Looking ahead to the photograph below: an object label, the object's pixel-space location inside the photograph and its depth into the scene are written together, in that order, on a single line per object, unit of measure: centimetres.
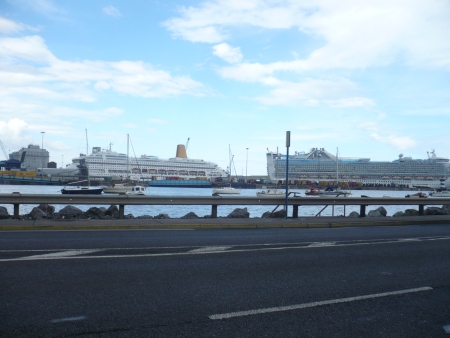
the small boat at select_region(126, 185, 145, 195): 4926
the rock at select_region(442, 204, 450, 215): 2683
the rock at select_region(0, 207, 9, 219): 1835
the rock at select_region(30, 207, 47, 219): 1897
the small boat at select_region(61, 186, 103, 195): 4576
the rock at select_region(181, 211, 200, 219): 2277
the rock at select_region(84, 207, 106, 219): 2058
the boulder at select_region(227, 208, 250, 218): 2181
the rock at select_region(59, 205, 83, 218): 2072
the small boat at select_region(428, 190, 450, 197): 5997
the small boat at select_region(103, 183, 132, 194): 5878
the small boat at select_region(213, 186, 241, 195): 6649
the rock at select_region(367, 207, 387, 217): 2592
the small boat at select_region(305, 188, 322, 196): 5840
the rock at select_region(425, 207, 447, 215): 2621
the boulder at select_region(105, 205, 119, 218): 2162
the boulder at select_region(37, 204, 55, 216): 2284
